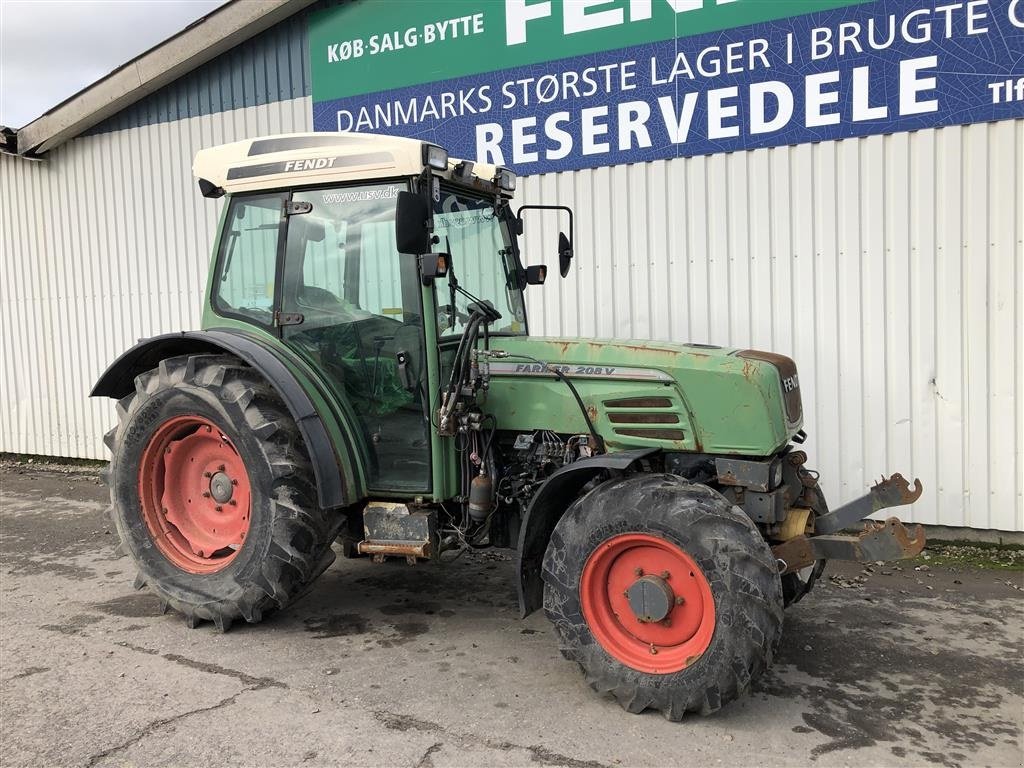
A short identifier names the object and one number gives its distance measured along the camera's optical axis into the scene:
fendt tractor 3.59
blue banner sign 5.70
